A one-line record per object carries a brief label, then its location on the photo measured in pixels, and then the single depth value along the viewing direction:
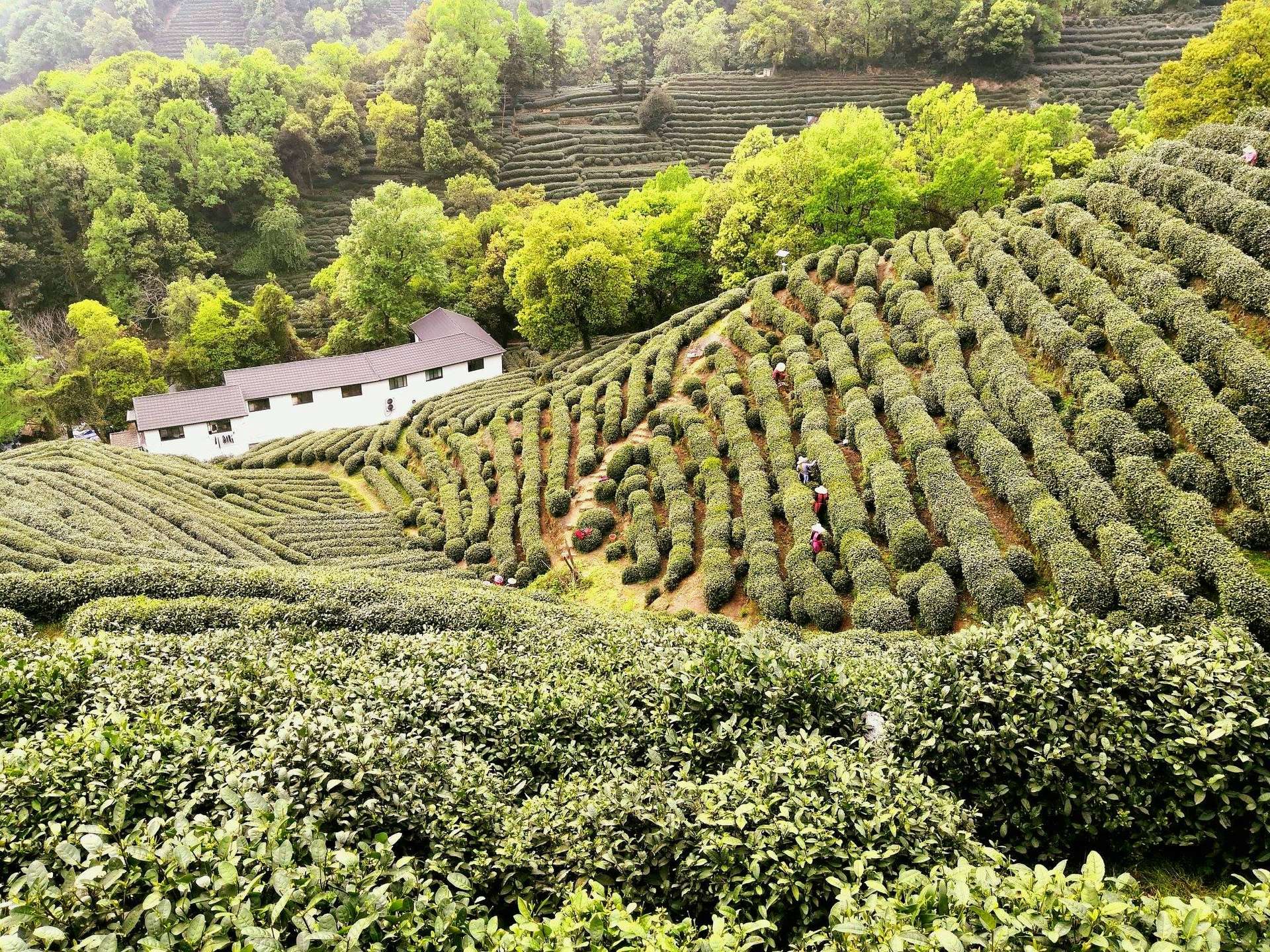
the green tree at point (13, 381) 47.50
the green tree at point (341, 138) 80.00
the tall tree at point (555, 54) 95.19
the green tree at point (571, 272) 43.31
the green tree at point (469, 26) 87.31
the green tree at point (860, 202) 39.72
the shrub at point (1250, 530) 14.98
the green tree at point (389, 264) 54.41
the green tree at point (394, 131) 77.75
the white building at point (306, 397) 44.31
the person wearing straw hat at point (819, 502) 21.52
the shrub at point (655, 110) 85.69
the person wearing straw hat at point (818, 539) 20.33
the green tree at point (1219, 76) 36.66
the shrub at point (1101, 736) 9.01
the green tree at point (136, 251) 62.12
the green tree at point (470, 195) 70.94
